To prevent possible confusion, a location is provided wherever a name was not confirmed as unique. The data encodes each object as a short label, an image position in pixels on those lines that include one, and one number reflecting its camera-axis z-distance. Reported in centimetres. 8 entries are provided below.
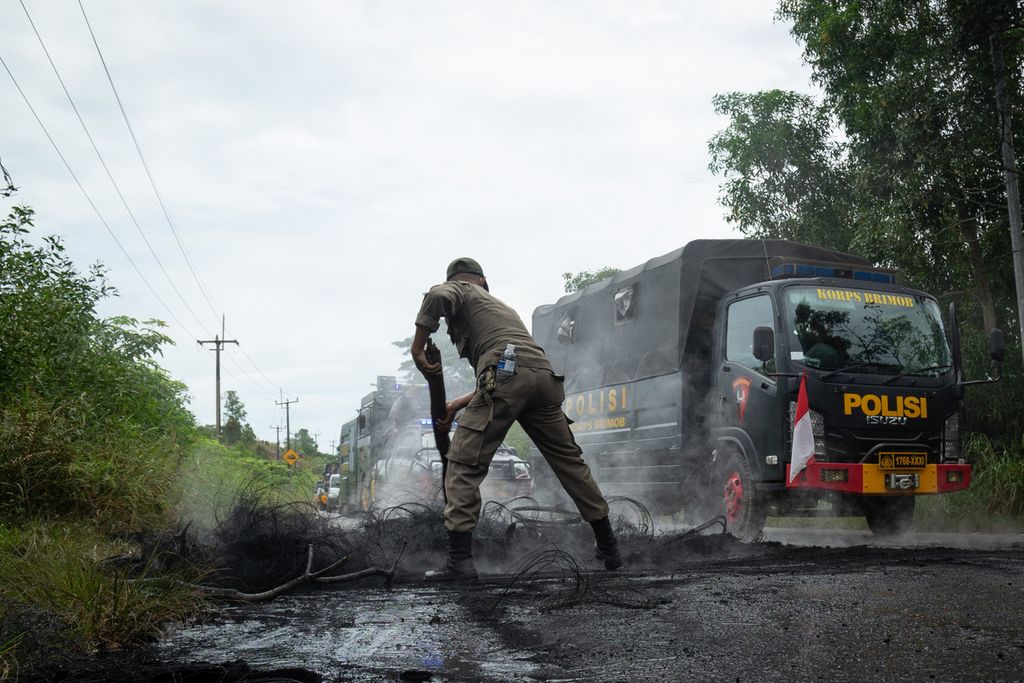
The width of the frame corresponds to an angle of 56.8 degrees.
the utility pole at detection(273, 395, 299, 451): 8054
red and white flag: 751
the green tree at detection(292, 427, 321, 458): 8356
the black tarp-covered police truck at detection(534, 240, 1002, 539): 792
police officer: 542
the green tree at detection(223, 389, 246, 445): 5456
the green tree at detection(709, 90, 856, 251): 2073
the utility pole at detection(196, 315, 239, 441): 5397
